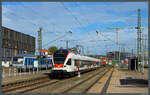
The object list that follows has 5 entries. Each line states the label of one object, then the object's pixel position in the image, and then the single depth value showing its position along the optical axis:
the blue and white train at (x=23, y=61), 37.37
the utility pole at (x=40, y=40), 36.50
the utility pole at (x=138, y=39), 34.94
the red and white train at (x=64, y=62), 24.11
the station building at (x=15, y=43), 64.88
